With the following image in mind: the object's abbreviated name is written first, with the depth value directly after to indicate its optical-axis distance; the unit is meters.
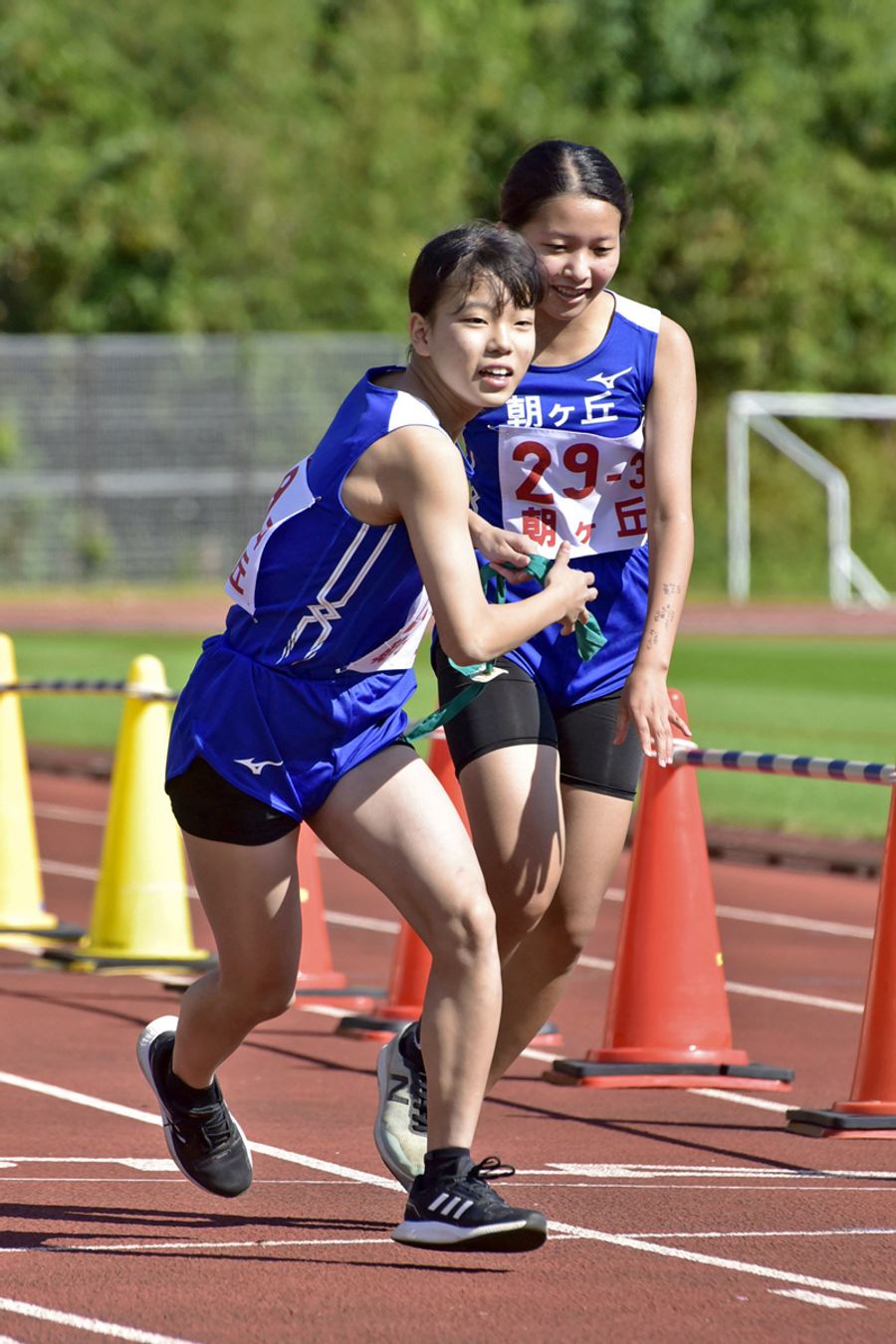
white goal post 88.37
